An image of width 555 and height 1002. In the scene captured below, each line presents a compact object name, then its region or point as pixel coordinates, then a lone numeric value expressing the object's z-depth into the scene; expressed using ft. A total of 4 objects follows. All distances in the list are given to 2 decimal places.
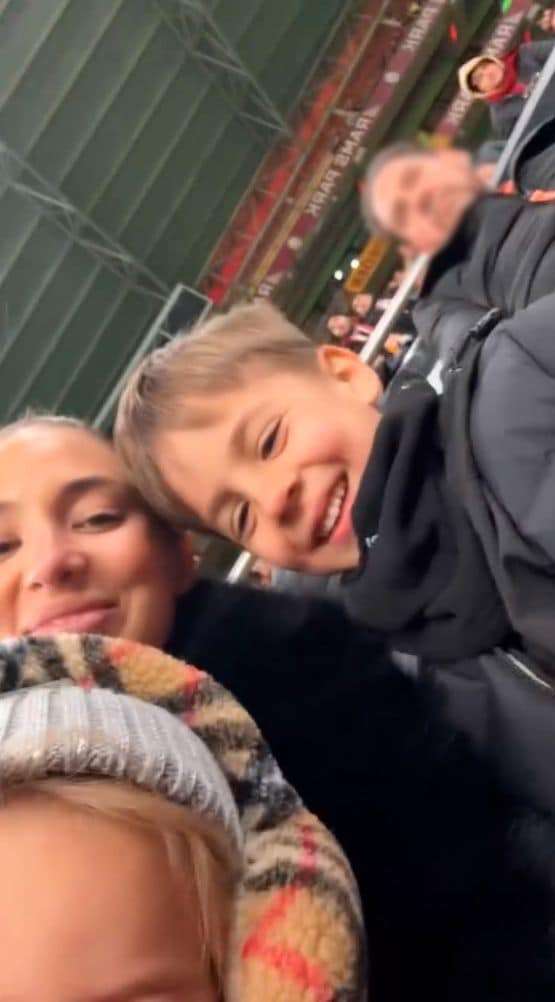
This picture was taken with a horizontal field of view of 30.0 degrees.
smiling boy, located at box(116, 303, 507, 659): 2.38
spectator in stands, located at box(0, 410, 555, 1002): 2.03
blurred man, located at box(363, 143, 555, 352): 2.72
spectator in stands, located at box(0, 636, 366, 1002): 1.49
